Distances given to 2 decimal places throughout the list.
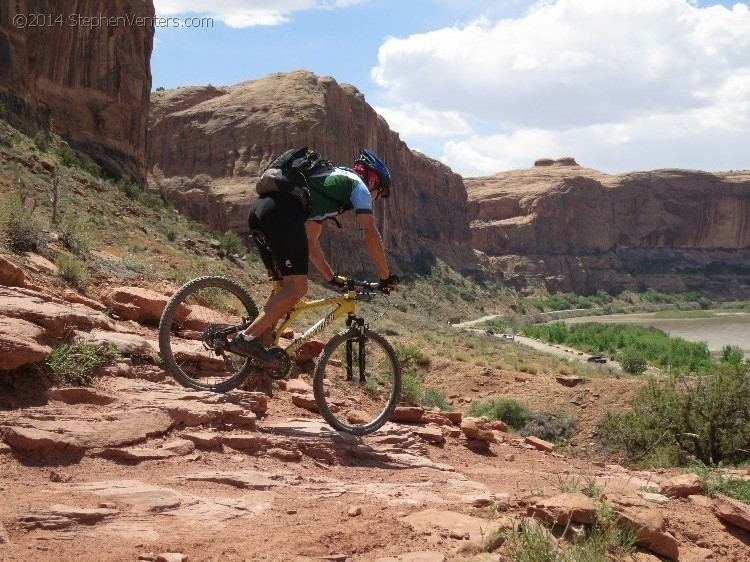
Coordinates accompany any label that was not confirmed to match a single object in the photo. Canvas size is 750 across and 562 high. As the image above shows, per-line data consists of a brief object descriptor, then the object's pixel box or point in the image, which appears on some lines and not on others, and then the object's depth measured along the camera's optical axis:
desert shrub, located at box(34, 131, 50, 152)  29.42
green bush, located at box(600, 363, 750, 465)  12.24
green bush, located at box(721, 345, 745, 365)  39.56
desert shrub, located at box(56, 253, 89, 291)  8.23
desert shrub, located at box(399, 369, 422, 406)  9.44
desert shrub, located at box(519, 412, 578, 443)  17.95
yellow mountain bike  5.82
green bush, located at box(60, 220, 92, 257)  10.31
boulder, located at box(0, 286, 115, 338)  5.54
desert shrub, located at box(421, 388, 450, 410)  14.49
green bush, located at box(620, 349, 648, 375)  36.53
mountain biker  5.55
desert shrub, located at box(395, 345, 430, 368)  23.08
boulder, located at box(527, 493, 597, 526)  4.13
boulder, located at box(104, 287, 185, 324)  7.37
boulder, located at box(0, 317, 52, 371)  4.89
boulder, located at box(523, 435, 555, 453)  8.28
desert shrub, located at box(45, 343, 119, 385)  5.29
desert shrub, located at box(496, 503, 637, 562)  3.49
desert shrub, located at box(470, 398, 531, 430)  19.00
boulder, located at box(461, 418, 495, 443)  7.39
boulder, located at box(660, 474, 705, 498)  5.29
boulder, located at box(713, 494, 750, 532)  4.94
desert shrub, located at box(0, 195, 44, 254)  8.59
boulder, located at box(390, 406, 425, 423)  7.50
